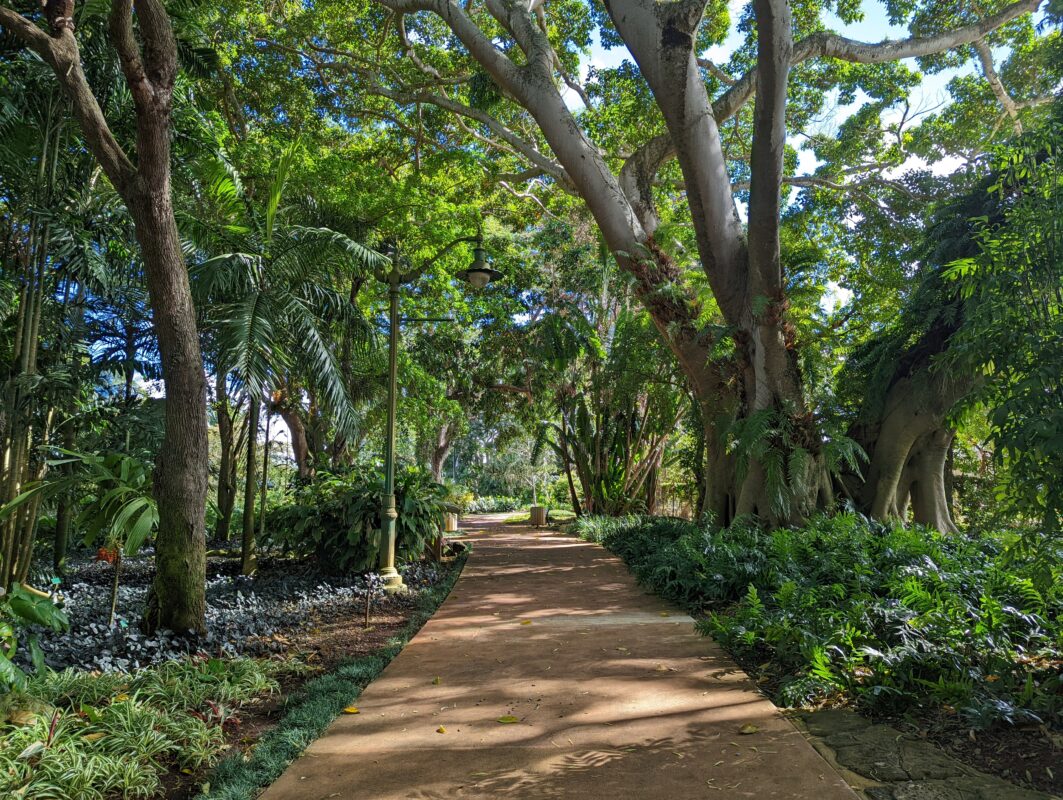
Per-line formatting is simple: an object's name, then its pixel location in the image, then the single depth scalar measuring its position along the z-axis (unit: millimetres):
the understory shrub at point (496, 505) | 40469
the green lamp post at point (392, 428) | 7926
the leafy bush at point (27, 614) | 3084
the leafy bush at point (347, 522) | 8336
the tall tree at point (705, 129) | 8297
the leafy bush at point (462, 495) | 22981
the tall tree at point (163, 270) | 4922
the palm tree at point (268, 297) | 6973
